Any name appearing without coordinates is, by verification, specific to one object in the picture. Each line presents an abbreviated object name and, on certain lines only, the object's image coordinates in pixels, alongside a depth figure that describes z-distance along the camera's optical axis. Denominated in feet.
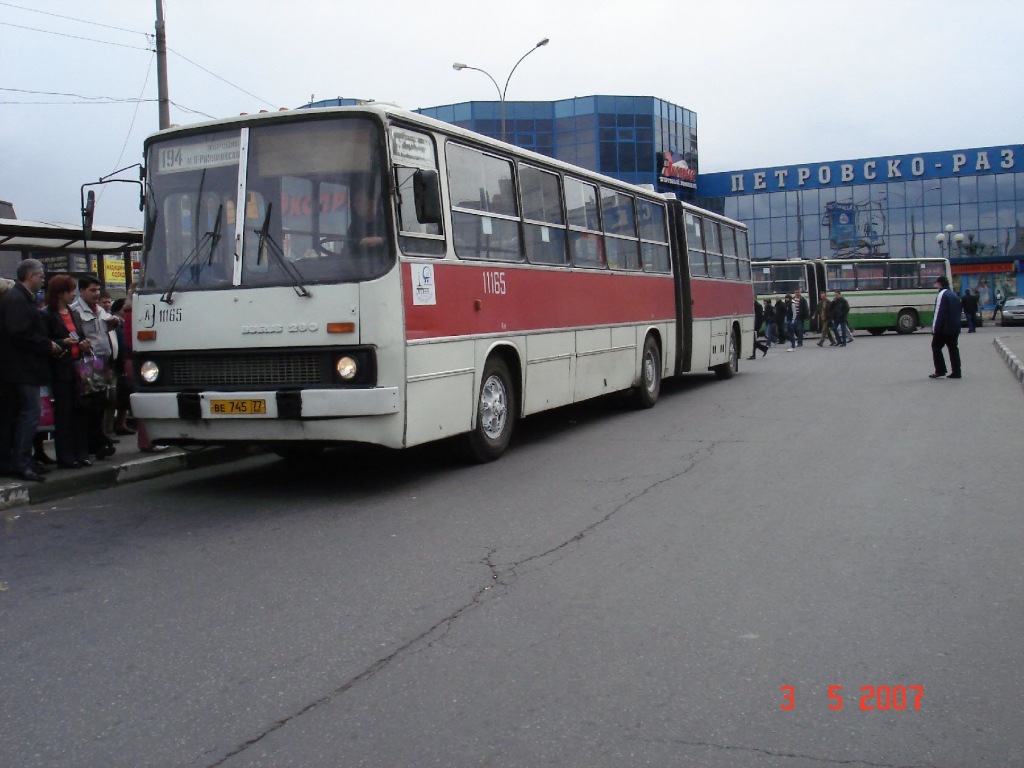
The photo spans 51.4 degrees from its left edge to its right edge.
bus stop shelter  45.96
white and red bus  26.32
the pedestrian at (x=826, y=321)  116.37
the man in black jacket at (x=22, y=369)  28.40
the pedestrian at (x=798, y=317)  114.42
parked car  151.74
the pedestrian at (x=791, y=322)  110.22
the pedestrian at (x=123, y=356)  34.78
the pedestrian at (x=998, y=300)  172.75
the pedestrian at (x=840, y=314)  115.34
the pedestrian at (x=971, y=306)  133.69
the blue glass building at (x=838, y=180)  219.82
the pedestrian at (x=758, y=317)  122.40
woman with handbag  29.85
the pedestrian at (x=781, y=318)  120.67
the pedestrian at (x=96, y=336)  32.53
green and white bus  139.13
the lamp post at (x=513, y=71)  98.17
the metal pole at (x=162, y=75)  57.11
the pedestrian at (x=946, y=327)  60.08
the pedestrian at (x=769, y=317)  124.98
